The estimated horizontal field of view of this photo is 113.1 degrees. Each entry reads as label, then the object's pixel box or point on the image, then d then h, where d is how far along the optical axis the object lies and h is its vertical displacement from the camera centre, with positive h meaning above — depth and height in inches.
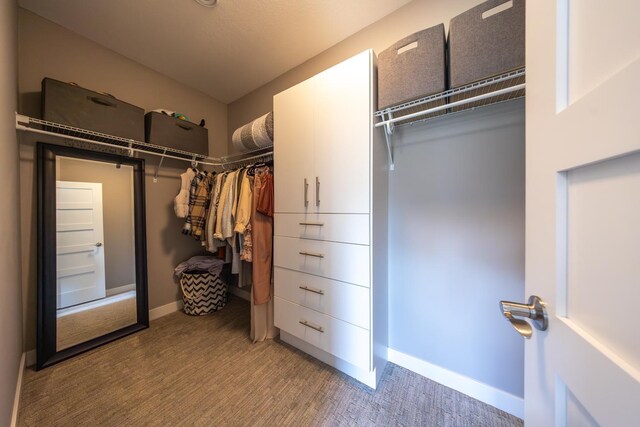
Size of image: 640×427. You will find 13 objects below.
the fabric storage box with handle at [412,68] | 42.3 +30.6
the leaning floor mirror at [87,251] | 58.9 -11.9
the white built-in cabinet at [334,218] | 48.3 -1.3
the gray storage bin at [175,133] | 73.6 +30.0
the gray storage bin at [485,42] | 35.7 +30.6
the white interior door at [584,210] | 10.7 +0.2
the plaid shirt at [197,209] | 78.8 +1.6
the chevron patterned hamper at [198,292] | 84.4 -31.8
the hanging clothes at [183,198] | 76.9 +5.6
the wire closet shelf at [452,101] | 38.7 +24.3
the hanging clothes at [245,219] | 65.9 -1.8
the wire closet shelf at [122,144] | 57.7 +23.6
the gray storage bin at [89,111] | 55.9 +30.0
